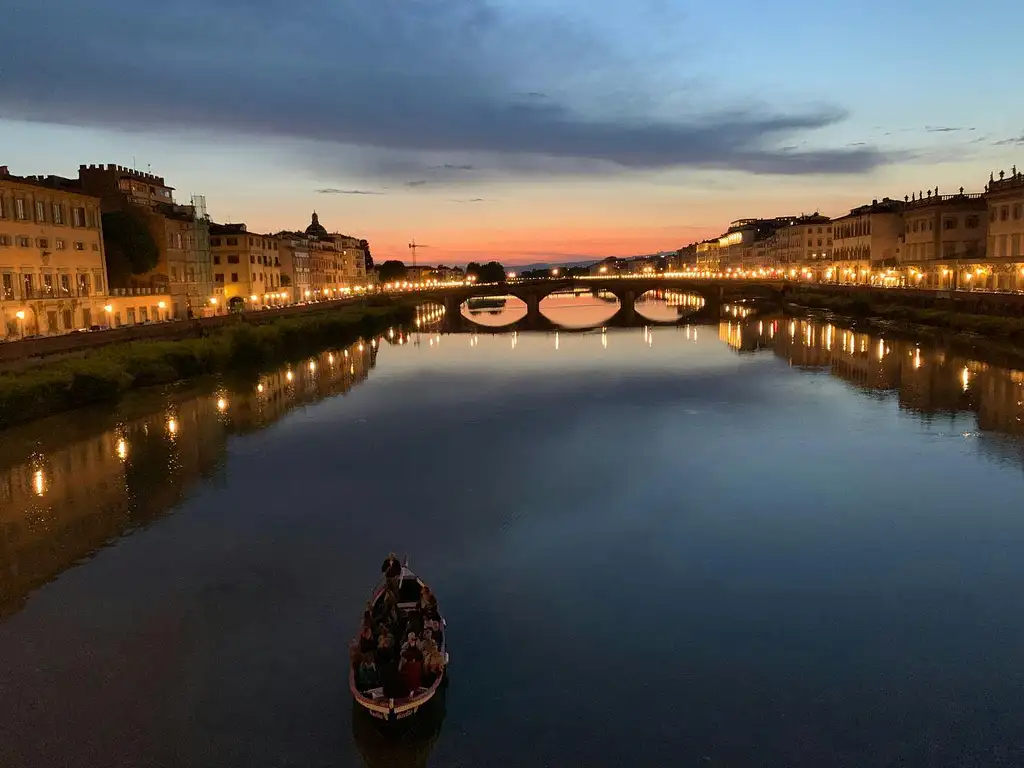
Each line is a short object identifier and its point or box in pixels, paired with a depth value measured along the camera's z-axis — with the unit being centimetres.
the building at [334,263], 12638
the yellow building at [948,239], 7550
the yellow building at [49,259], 4697
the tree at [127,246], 6334
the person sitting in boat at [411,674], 1202
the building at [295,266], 10888
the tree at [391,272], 18920
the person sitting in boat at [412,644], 1234
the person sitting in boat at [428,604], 1384
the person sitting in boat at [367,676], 1209
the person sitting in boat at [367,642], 1267
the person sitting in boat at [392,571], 1449
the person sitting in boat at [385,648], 1259
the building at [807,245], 12788
